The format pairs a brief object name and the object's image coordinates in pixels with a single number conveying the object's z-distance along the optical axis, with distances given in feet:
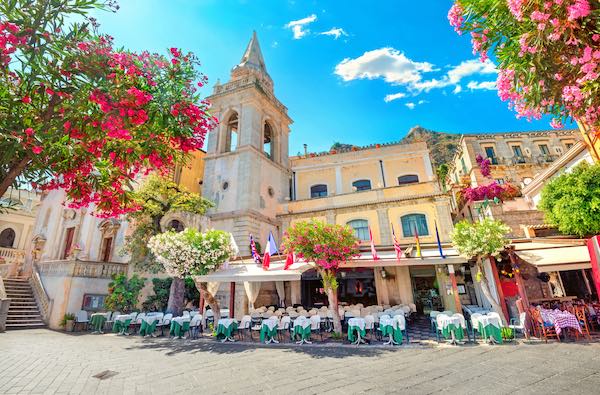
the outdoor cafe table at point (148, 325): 39.47
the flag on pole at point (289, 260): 37.06
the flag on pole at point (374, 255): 38.75
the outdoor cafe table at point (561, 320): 26.78
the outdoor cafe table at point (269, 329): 33.47
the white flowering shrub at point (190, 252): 37.50
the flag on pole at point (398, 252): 38.45
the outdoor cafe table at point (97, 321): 45.32
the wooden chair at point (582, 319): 27.09
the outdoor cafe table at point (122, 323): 42.09
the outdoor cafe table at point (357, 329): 30.76
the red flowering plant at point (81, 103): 11.57
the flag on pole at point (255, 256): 43.55
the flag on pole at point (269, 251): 38.70
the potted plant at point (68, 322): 45.91
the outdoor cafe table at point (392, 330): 29.81
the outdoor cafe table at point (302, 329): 32.55
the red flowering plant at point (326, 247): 34.27
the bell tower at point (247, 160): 62.69
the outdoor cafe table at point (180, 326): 37.53
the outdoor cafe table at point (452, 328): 28.66
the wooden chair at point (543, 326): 27.50
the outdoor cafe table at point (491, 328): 27.99
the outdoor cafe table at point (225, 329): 35.19
